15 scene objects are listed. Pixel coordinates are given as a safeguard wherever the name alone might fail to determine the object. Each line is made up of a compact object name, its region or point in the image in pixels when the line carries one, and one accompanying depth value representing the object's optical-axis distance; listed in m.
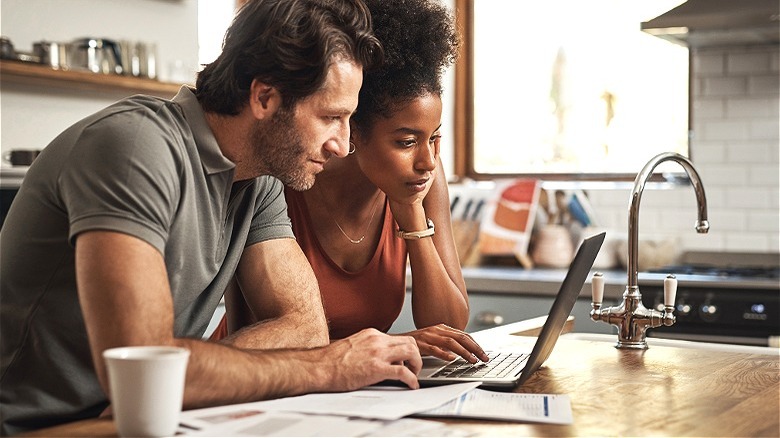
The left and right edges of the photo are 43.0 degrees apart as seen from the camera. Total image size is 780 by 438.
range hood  3.76
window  4.69
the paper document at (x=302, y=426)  1.34
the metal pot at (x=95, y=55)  4.07
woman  2.25
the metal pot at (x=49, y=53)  3.94
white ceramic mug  1.22
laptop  1.75
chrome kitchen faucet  2.32
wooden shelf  3.83
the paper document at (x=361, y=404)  1.45
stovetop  3.85
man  1.48
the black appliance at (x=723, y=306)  3.56
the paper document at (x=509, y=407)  1.48
